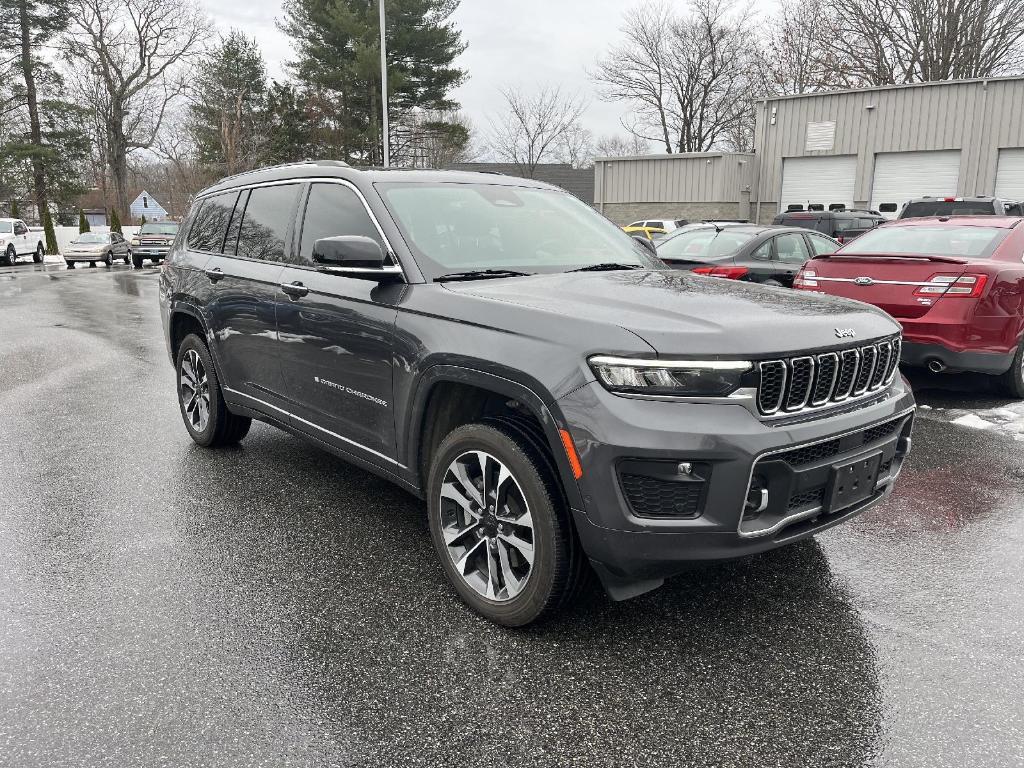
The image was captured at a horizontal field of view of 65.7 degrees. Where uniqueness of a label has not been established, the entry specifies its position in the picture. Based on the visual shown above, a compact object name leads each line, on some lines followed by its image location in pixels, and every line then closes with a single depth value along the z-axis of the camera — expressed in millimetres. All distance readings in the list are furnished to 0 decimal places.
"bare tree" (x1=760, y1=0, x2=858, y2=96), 36531
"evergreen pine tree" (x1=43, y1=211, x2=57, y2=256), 39562
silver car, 31672
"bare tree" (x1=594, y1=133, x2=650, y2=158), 66238
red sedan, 6375
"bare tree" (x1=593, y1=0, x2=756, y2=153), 47688
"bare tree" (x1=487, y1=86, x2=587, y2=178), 48344
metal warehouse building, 24109
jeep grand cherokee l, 2607
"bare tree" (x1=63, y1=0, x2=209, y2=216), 46531
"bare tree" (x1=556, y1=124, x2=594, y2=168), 49725
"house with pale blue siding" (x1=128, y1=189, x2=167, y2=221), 34406
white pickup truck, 30958
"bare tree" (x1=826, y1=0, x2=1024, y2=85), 33062
